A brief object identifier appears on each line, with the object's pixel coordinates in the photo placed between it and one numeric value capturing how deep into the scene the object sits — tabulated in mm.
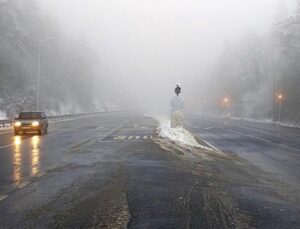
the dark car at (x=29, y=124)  30156
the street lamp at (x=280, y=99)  63434
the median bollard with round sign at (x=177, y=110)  33844
